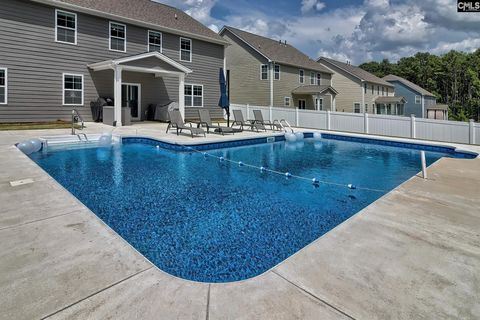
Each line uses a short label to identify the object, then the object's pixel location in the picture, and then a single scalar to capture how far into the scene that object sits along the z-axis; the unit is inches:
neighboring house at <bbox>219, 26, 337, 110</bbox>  1007.6
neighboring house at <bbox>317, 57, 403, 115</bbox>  1278.3
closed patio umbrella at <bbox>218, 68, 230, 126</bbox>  553.3
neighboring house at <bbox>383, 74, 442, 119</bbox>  1568.3
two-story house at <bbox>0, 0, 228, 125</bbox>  522.9
